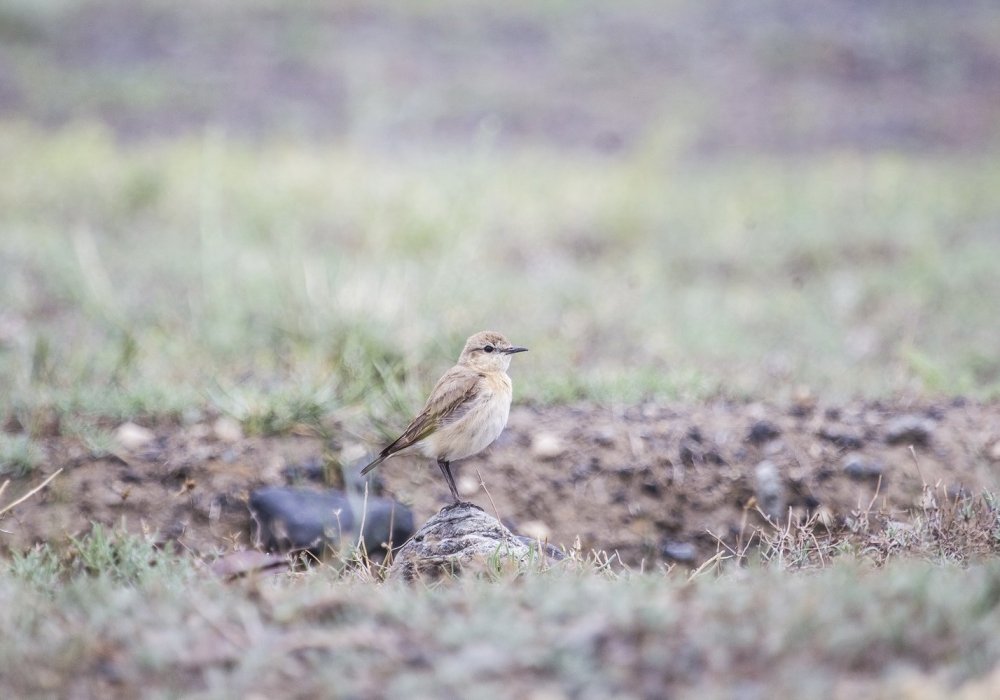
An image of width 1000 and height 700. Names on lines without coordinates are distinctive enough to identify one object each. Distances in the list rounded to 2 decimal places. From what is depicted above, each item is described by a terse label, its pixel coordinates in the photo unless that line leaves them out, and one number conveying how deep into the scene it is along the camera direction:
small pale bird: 8.36
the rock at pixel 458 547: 7.25
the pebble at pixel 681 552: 9.52
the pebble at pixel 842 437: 10.35
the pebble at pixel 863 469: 10.07
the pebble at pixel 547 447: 10.41
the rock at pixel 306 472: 10.04
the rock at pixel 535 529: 9.64
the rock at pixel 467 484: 10.23
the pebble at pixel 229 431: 10.45
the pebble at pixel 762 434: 10.53
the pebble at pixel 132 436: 10.34
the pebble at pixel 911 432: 10.28
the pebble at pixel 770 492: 10.01
